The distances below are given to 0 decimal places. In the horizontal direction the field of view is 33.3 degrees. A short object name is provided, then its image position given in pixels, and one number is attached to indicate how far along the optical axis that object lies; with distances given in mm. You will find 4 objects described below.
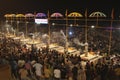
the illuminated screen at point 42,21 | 16784
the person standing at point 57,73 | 7914
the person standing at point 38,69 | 8227
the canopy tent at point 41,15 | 16578
